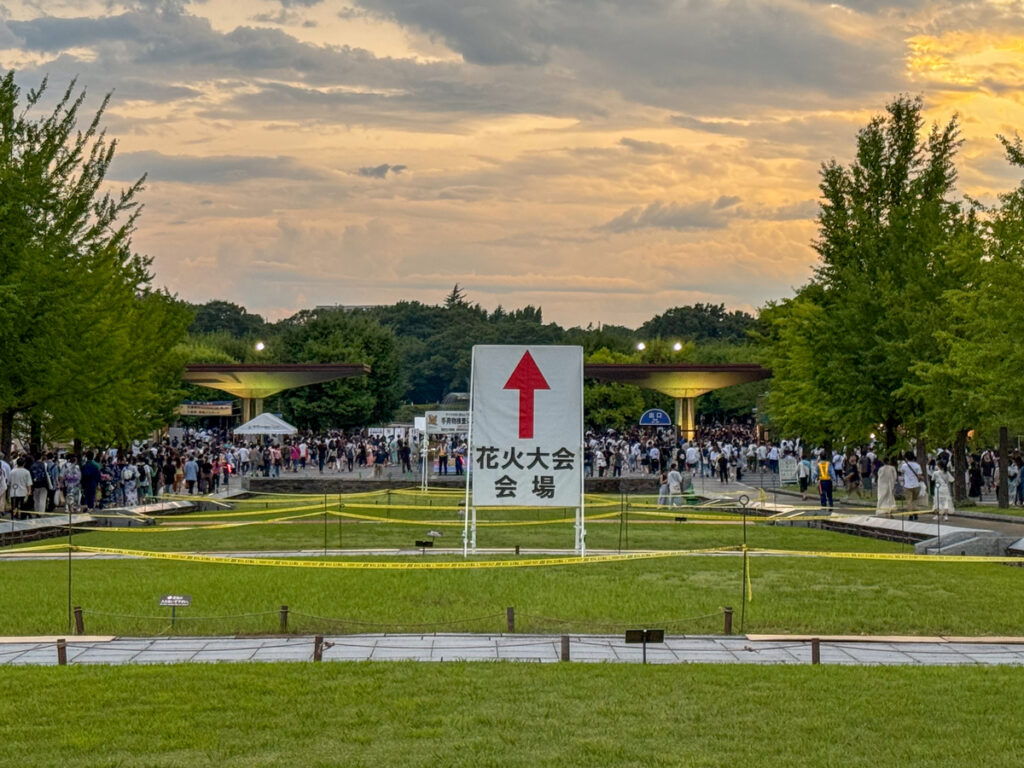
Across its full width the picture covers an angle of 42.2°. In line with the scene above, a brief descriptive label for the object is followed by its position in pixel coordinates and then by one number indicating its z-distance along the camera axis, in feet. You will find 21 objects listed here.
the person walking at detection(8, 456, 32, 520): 107.04
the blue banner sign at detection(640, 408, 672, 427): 226.79
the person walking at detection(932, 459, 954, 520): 110.63
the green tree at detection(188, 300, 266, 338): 544.99
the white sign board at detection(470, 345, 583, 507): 70.90
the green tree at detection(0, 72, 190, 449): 103.86
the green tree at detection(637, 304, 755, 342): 520.01
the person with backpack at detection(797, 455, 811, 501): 166.71
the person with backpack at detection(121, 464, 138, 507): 135.95
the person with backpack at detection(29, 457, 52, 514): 113.80
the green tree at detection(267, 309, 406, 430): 326.24
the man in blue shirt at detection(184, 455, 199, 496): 155.33
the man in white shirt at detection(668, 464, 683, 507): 135.03
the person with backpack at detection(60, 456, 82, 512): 122.72
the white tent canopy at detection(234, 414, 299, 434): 186.39
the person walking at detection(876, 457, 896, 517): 114.83
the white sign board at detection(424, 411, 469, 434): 155.63
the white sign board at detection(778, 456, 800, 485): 186.70
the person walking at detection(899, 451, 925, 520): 116.78
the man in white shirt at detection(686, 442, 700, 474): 186.19
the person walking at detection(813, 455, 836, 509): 130.62
